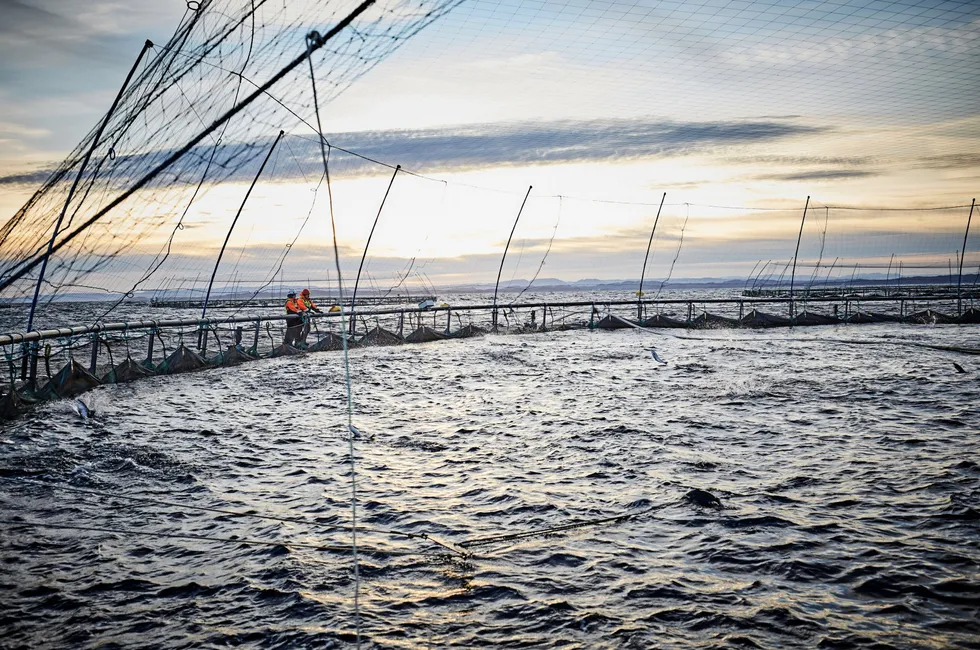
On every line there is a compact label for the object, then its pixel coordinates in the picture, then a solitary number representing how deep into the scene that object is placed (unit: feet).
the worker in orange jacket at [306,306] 68.87
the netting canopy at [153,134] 18.15
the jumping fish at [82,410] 32.81
